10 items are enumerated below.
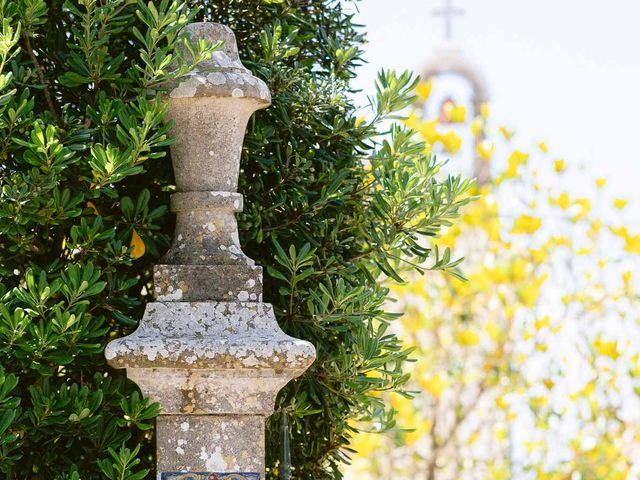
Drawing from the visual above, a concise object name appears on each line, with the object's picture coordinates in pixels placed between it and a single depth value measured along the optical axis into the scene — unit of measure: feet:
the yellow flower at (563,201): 37.45
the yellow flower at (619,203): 37.24
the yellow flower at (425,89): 37.81
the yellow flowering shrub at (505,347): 36.11
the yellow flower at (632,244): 36.86
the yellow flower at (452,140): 37.96
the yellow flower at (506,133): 38.37
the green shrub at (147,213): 16.15
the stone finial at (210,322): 16.53
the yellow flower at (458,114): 38.40
